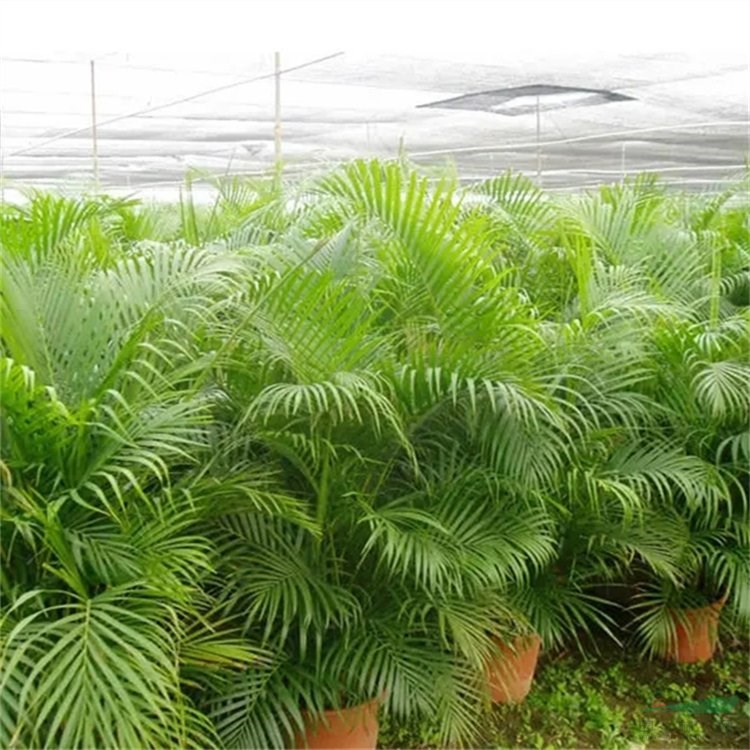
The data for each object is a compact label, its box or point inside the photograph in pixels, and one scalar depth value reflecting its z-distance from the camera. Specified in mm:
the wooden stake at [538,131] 9219
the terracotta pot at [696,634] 2938
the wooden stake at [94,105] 8293
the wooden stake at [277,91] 6750
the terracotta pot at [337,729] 2170
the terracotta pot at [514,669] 2533
